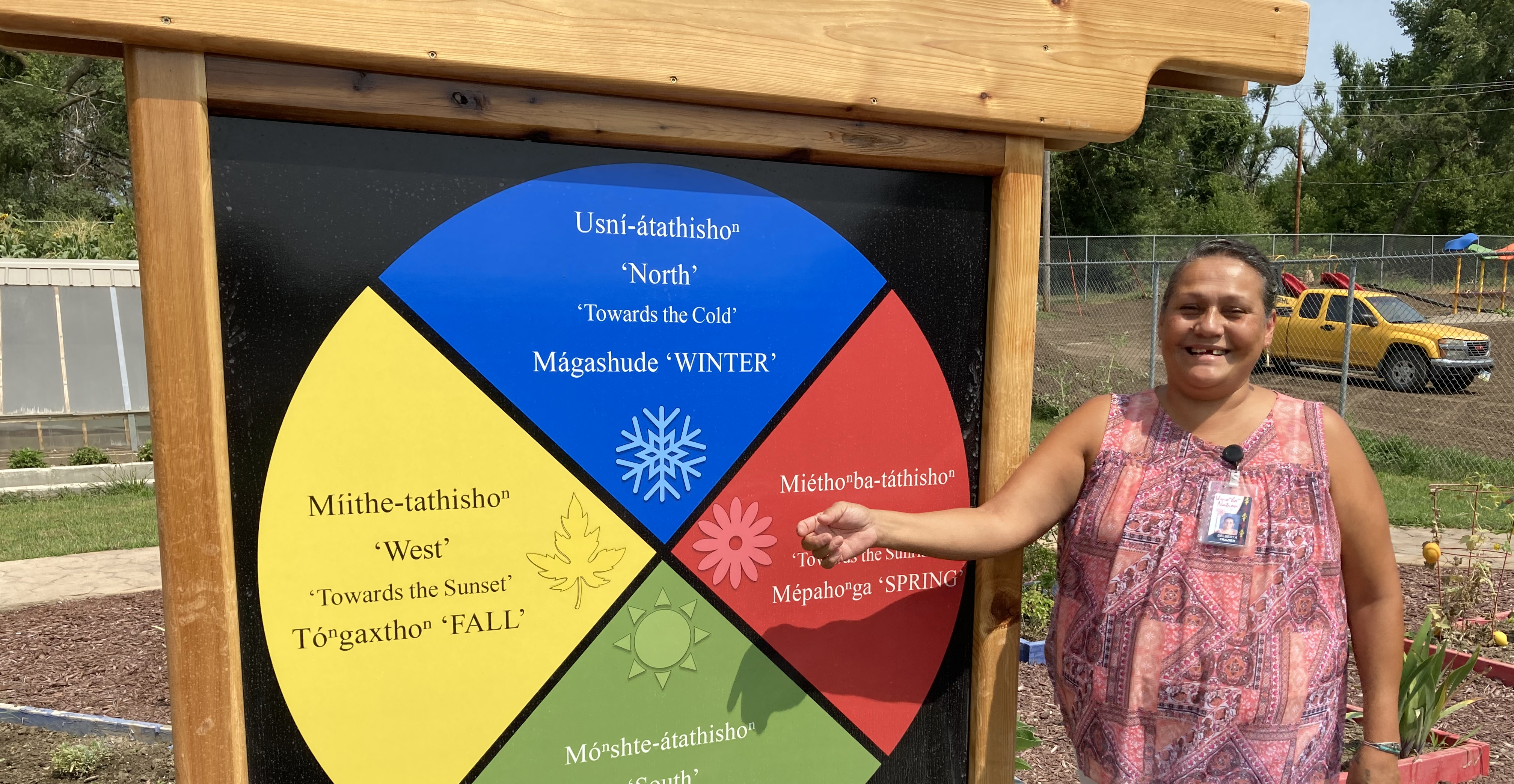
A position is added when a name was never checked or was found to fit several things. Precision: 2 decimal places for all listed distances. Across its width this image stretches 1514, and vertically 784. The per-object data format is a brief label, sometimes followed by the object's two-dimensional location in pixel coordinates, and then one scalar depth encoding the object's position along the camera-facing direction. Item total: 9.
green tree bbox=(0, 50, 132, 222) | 29.36
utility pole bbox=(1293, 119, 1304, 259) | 33.94
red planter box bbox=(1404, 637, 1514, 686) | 4.21
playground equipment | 13.18
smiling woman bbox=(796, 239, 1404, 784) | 1.70
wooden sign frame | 1.35
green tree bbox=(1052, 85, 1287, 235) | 37.09
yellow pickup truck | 12.84
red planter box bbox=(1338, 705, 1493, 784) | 3.20
